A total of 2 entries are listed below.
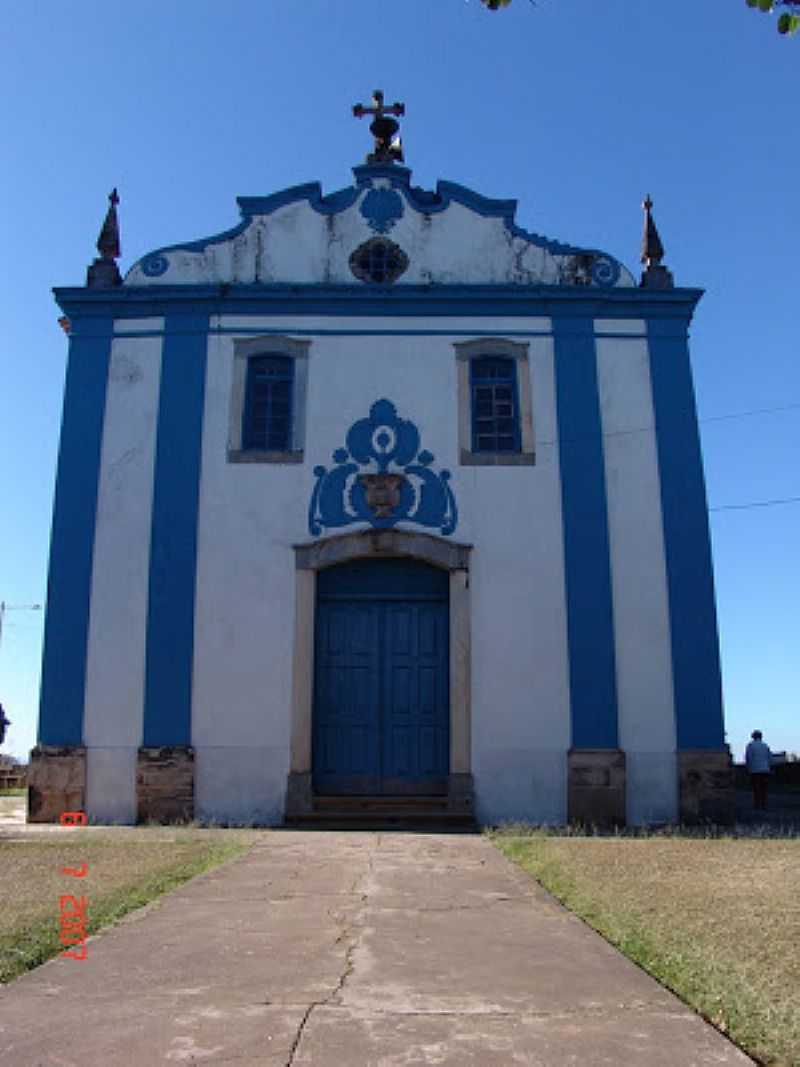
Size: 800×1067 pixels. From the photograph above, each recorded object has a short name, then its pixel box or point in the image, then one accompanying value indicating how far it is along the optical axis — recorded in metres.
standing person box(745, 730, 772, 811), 13.45
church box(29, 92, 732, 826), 10.86
